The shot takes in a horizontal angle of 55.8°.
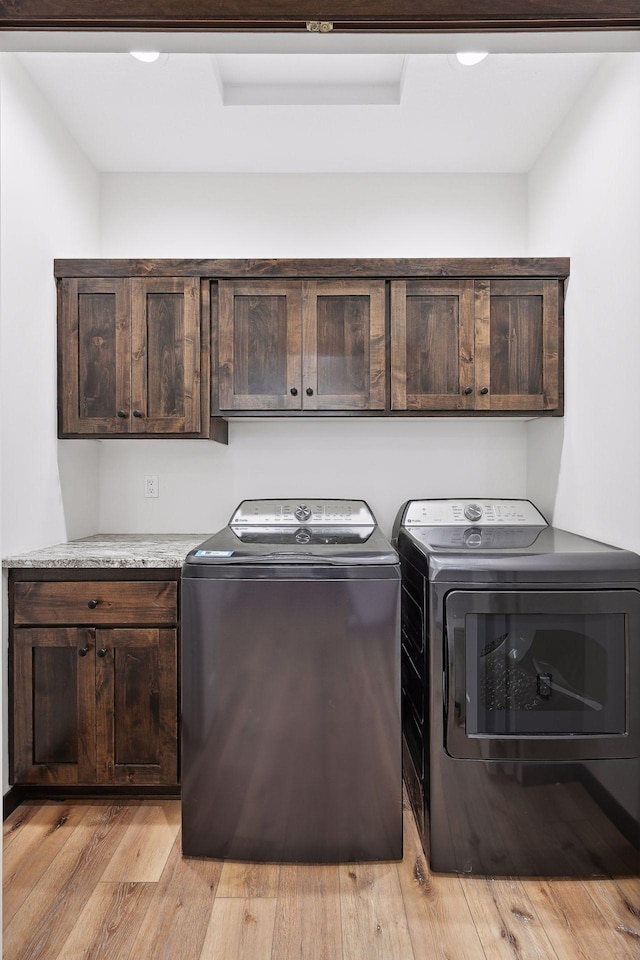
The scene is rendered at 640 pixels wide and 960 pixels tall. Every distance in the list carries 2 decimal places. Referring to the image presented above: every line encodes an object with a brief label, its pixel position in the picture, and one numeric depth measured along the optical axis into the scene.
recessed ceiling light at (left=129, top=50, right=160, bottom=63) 2.00
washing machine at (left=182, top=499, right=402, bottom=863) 1.87
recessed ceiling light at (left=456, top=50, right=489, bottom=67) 2.02
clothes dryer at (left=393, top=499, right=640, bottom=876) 1.81
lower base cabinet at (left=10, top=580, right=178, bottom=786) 2.18
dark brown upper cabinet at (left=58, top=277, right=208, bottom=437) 2.48
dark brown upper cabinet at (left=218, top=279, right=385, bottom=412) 2.48
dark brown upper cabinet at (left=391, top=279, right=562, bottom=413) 2.47
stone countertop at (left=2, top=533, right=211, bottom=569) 2.16
